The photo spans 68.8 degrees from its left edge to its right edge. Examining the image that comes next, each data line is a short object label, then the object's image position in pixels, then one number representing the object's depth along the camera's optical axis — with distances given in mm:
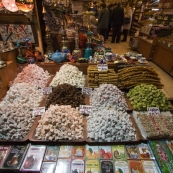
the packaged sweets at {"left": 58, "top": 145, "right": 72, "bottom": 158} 1059
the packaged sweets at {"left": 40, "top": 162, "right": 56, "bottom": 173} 952
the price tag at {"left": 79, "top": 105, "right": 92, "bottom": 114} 1404
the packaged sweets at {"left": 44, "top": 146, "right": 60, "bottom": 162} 1026
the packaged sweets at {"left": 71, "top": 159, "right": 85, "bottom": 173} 958
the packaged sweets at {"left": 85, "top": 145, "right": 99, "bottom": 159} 1053
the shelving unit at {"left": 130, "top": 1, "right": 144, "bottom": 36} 8148
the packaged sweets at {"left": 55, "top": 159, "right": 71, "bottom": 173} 959
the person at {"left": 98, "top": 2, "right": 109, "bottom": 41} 5973
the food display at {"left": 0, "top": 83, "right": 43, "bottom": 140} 1154
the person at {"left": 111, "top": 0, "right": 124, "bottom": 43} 6145
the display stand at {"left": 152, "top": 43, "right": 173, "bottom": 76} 3826
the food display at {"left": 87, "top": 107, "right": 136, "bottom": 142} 1135
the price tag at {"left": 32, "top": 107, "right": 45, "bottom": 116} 1356
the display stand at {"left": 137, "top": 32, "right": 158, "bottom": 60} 4648
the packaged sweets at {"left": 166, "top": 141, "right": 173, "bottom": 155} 1081
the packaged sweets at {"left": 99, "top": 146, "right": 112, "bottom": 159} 1053
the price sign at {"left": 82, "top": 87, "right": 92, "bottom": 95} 1700
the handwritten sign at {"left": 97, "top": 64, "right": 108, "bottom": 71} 1791
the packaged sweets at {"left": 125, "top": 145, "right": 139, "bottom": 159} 1054
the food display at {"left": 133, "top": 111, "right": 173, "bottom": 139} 1141
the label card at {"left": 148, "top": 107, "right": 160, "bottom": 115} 1379
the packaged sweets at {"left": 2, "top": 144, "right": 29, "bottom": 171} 956
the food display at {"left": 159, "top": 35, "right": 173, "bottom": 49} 3871
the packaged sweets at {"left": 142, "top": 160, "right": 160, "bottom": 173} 964
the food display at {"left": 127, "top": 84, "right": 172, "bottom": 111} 1425
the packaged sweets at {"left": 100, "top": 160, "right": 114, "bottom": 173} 954
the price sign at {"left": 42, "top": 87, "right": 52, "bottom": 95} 1691
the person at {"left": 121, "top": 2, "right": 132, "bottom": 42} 7266
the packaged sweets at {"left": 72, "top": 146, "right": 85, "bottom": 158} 1062
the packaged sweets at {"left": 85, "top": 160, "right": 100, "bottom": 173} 957
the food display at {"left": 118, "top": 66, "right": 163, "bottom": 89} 1744
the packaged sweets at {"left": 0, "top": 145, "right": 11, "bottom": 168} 1006
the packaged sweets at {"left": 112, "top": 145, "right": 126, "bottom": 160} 1047
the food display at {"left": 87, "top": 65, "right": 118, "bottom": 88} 1749
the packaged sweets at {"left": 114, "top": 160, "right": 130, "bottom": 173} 956
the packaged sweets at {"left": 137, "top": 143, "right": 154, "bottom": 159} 1054
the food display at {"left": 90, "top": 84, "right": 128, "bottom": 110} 1435
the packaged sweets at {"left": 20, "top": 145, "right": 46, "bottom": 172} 952
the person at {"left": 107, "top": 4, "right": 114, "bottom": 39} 7184
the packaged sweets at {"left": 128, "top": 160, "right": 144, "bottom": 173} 961
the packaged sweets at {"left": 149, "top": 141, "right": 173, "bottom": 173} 954
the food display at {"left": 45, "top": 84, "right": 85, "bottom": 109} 1451
